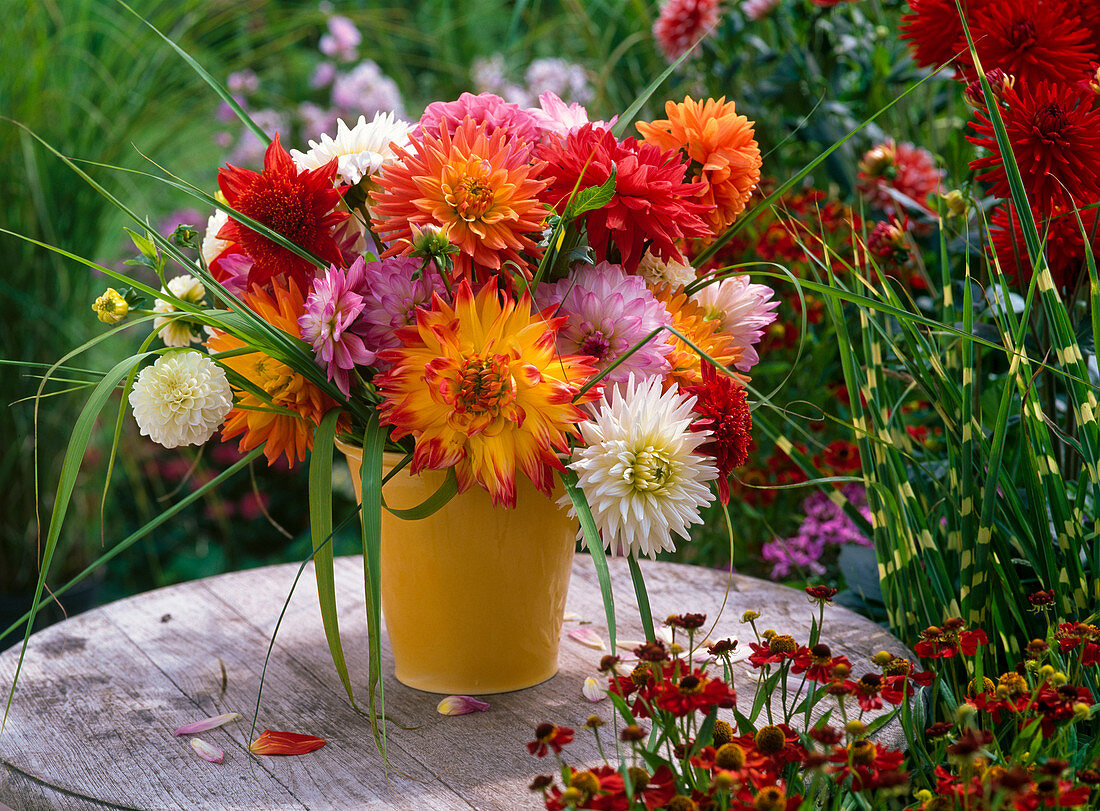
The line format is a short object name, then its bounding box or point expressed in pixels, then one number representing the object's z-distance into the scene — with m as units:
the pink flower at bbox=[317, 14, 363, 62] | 2.85
